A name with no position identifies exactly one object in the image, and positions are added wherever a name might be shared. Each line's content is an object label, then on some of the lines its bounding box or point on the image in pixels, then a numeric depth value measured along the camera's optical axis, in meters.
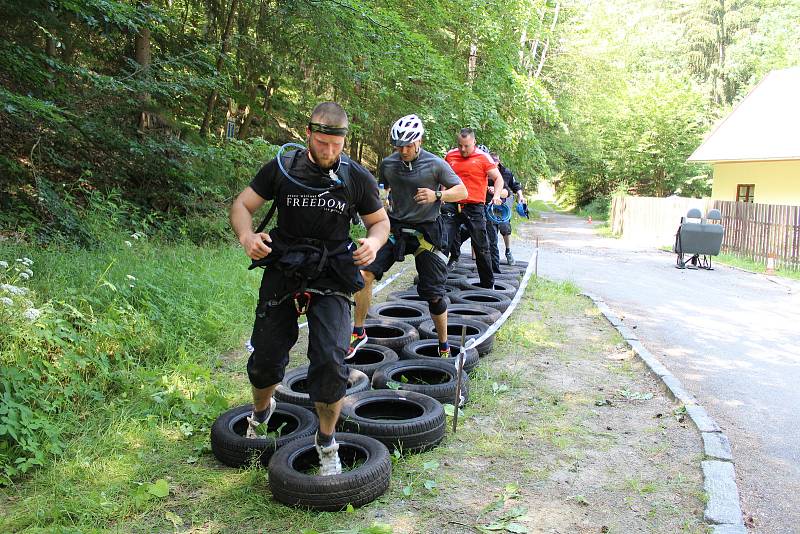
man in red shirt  8.23
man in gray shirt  5.88
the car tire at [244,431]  3.93
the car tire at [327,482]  3.41
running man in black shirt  3.50
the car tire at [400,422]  4.21
